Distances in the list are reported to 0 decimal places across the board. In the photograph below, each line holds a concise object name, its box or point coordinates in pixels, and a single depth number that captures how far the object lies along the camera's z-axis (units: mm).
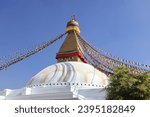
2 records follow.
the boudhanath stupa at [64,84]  23208
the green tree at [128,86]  15398
